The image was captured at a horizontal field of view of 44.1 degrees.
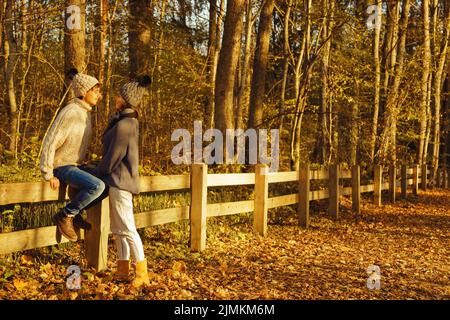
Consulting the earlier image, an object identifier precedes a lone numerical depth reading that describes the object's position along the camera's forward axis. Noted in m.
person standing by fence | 5.36
